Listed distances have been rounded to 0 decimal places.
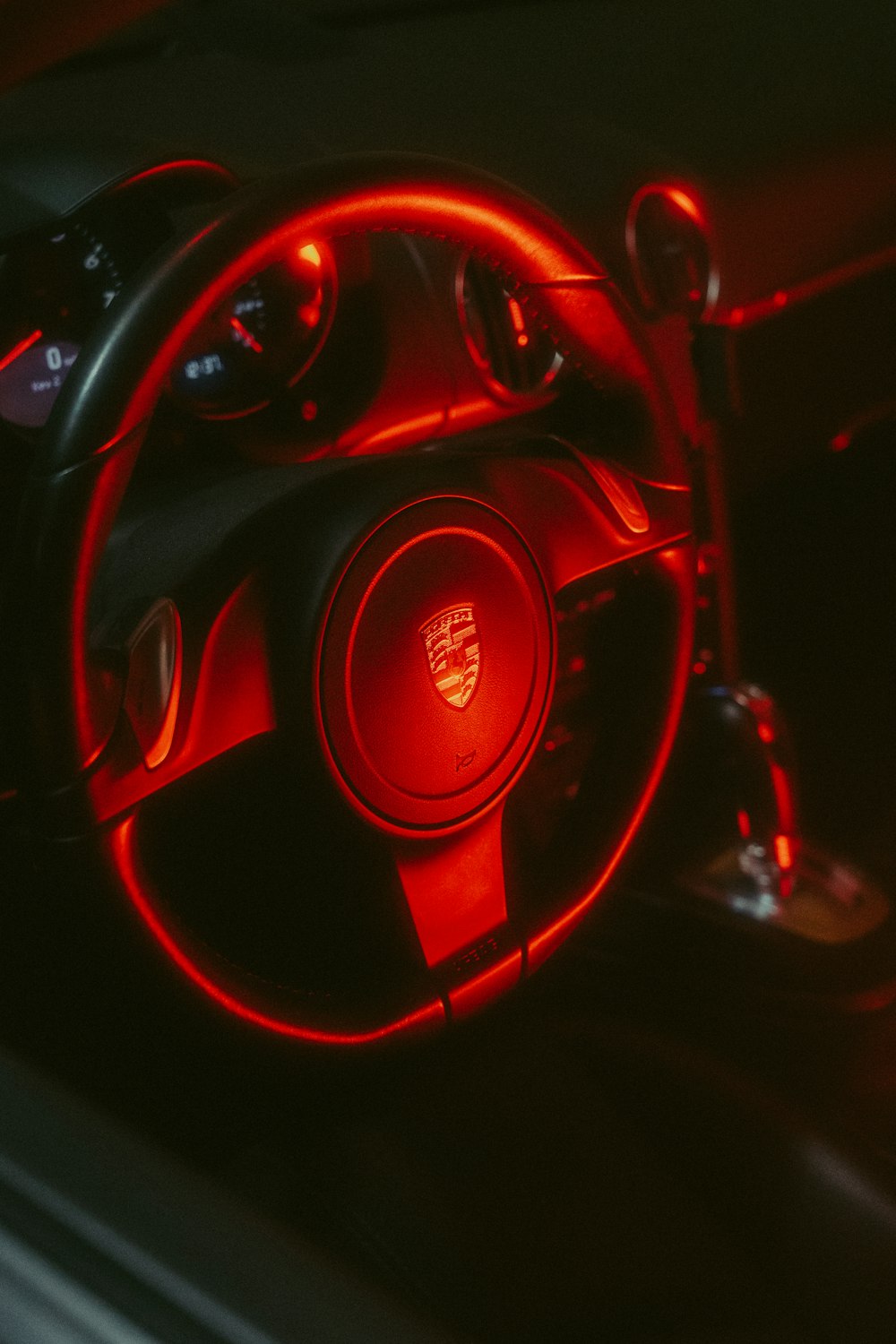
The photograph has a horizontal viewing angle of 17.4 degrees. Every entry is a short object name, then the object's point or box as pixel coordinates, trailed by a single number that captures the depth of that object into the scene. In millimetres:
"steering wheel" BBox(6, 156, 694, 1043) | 1090
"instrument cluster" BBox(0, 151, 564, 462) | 1403
